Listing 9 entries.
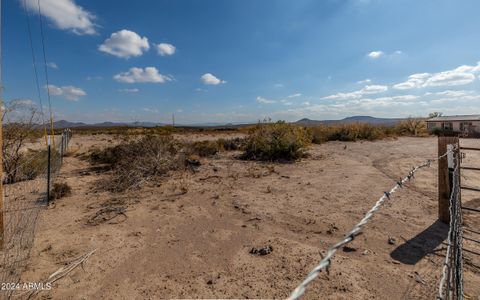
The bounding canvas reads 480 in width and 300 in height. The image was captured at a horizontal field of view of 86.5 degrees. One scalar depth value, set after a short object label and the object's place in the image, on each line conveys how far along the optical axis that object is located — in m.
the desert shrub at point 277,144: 12.03
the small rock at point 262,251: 3.87
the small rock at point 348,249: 3.87
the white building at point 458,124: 32.60
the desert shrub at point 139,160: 7.97
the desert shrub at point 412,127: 28.29
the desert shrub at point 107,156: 10.69
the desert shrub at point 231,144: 15.80
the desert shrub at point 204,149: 13.13
